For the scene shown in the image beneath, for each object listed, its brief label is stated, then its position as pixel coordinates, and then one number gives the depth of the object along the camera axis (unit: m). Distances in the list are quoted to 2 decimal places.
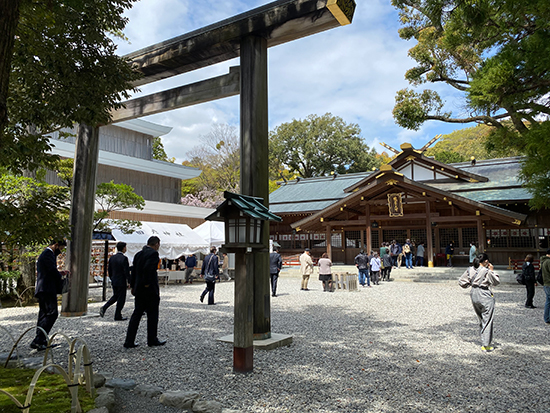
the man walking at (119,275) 8.12
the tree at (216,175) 30.50
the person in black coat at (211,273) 10.22
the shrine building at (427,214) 18.03
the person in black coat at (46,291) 5.75
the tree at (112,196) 11.63
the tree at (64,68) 4.58
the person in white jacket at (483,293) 5.71
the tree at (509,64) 7.47
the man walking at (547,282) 7.58
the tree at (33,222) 3.96
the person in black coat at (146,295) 5.78
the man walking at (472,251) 16.77
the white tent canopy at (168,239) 14.75
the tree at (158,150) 35.28
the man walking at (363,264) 14.81
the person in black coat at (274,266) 11.95
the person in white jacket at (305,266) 14.00
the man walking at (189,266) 17.18
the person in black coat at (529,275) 8.95
